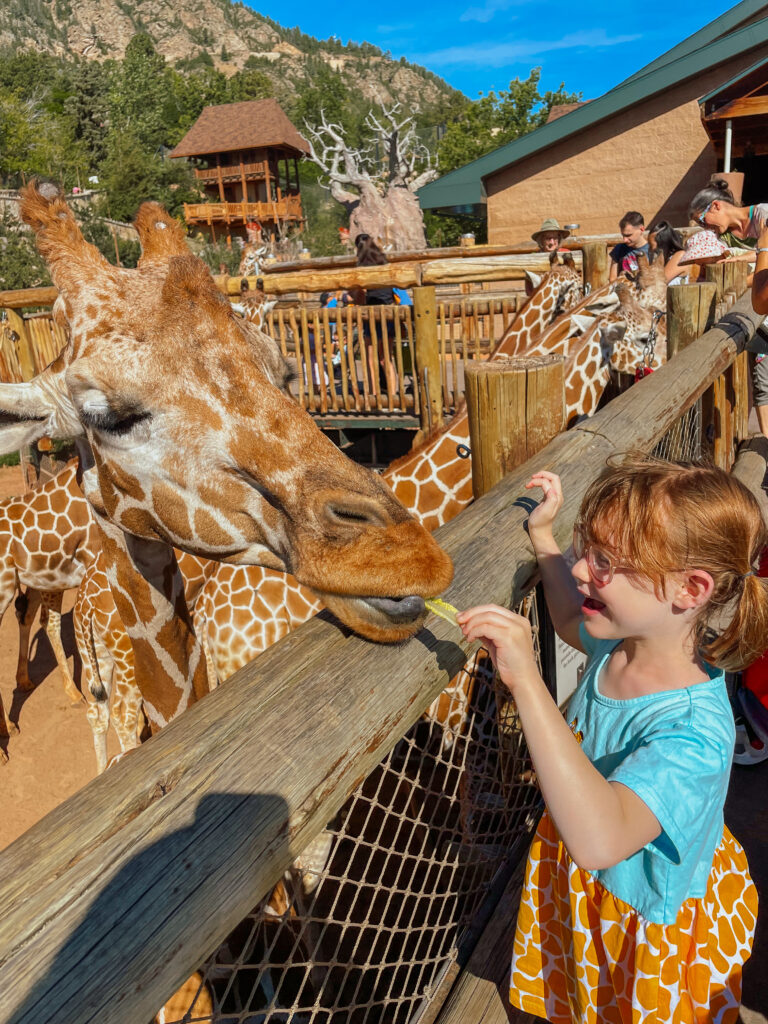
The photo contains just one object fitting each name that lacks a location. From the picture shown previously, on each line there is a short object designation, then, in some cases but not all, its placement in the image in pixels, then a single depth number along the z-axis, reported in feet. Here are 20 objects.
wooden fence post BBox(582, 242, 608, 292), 22.97
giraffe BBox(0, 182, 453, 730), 5.81
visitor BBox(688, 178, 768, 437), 16.17
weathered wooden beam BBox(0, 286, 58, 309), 29.45
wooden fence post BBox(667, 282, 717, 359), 13.50
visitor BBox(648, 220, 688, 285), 21.95
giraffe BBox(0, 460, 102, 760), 17.67
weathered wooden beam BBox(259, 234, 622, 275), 33.40
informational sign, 7.45
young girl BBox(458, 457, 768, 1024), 4.62
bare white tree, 99.40
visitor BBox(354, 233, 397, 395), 28.25
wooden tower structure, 153.69
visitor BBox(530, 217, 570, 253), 28.98
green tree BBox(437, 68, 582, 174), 139.03
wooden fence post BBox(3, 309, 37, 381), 33.58
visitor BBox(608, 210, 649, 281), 25.36
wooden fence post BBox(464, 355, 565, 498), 7.28
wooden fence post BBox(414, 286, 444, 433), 24.14
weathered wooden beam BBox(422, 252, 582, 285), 23.40
